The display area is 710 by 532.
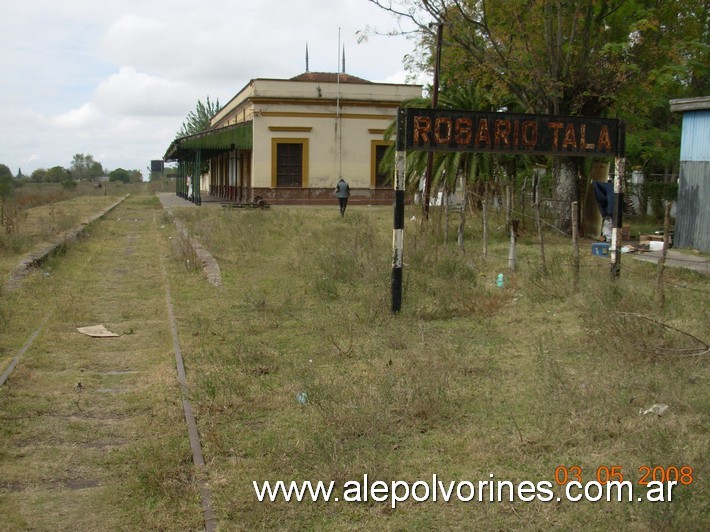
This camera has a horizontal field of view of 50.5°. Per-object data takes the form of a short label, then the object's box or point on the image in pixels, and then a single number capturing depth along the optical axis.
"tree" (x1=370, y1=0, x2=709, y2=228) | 17.89
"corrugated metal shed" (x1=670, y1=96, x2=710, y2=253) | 15.69
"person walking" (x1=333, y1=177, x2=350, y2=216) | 27.65
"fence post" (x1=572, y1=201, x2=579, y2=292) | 10.23
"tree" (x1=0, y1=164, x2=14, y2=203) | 39.22
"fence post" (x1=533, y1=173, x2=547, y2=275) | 11.19
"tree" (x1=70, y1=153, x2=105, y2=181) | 129.00
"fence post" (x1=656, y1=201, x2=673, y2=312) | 8.48
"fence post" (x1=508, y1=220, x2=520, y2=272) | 12.53
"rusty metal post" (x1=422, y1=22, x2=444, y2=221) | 18.64
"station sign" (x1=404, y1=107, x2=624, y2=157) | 9.53
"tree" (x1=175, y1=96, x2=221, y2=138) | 87.94
